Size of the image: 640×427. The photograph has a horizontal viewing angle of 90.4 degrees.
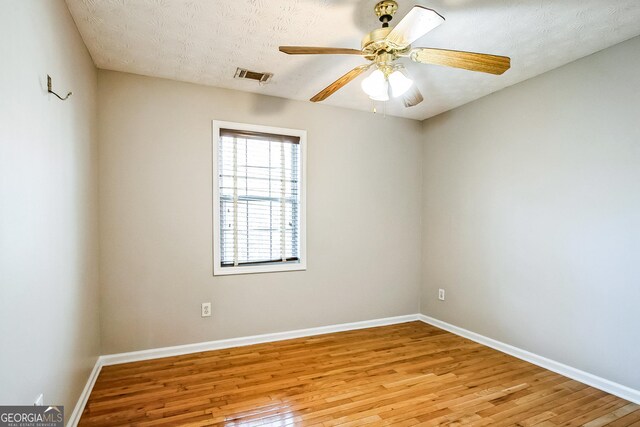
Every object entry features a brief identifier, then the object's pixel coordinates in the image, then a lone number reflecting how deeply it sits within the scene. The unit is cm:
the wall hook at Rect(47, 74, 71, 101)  159
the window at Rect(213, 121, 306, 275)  317
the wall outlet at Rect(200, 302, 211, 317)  306
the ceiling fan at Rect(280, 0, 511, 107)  160
